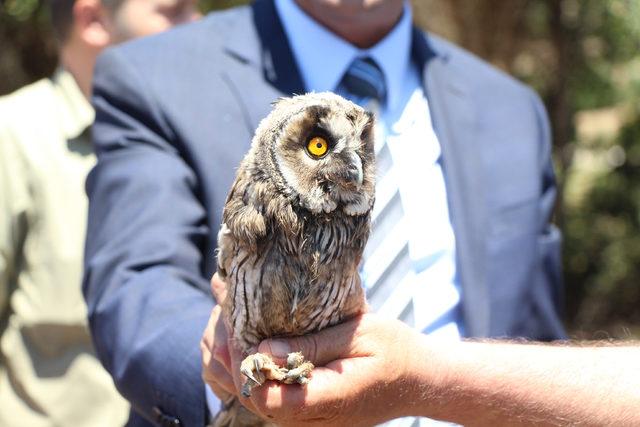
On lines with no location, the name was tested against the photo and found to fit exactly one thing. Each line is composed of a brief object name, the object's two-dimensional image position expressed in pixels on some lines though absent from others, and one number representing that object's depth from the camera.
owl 1.53
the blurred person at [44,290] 2.91
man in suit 2.02
